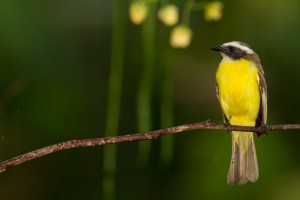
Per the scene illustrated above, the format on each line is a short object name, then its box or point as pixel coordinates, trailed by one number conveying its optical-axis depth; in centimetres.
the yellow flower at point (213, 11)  669
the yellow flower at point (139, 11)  621
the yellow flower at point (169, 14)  636
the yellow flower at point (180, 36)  666
